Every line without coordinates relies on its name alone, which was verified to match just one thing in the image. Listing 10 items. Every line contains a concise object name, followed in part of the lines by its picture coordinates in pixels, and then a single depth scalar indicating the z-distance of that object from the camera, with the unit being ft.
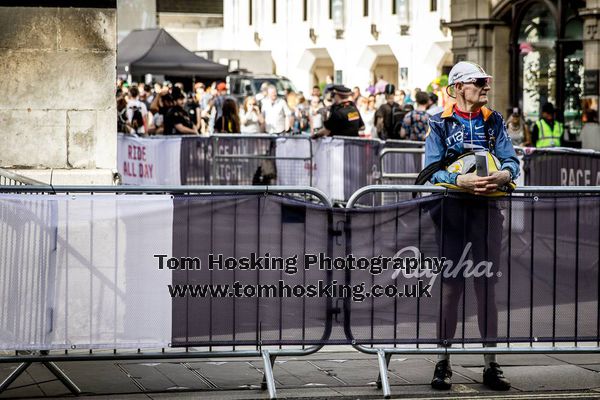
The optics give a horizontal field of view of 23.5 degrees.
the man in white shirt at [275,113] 99.35
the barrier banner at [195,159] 67.22
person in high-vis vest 74.95
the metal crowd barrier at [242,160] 67.36
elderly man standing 27.78
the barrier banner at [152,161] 67.21
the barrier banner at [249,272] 27.09
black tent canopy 109.91
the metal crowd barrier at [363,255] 26.91
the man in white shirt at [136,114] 90.22
